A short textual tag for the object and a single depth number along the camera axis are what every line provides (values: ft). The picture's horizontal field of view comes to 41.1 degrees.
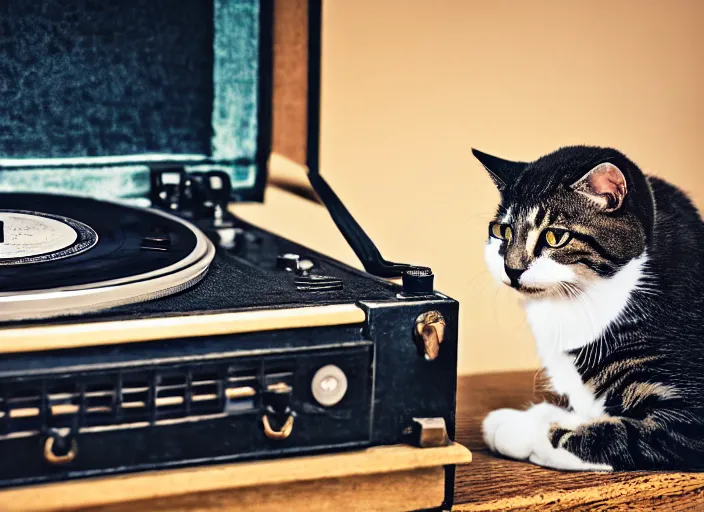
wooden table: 3.08
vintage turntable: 2.51
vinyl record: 2.60
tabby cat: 3.29
